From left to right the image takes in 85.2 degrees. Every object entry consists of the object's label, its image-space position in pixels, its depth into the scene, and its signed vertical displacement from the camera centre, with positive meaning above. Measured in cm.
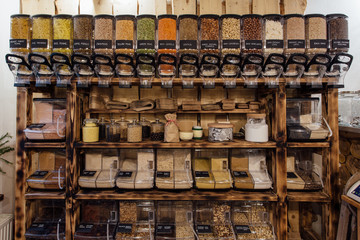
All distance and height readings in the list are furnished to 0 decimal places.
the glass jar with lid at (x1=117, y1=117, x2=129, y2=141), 167 -5
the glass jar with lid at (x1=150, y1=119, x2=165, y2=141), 161 -7
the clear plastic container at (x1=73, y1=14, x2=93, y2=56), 145 +68
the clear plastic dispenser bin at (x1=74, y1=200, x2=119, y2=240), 157 -78
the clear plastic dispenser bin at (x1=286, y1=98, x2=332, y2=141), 153 +0
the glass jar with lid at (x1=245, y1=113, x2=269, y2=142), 153 -6
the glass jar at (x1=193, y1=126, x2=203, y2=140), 161 -8
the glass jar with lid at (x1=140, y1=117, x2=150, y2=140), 170 -4
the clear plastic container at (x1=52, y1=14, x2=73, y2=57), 146 +68
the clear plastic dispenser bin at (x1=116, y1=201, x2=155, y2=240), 153 -78
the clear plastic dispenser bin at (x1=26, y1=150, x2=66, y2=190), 154 -39
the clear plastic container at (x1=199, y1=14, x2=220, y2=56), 144 +67
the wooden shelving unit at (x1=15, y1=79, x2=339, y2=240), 151 -41
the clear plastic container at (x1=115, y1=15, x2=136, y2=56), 145 +67
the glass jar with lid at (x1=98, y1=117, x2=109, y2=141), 167 -4
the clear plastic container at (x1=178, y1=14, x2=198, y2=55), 145 +67
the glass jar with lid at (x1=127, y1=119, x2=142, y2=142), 155 -8
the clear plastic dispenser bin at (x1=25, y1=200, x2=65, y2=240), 153 -80
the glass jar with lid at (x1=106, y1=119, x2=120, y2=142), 155 -7
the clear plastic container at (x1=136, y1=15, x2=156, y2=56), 145 +67
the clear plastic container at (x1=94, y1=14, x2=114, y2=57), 145 +67
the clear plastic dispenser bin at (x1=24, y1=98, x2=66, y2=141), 154 +5
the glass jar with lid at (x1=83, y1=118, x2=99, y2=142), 155 -5
